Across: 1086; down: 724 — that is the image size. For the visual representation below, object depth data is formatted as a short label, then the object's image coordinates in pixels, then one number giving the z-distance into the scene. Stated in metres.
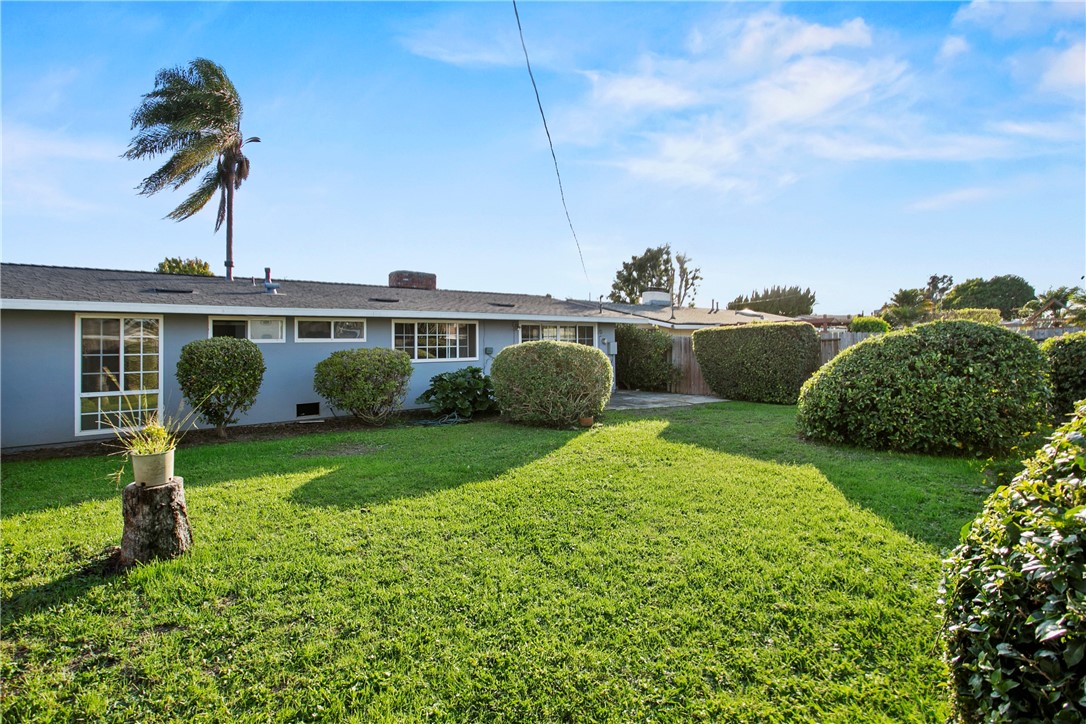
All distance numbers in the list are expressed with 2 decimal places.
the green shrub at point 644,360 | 15.98
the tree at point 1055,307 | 17.02
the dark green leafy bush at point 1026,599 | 1.40
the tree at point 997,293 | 40.83
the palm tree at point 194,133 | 15.20
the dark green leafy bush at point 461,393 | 10.70
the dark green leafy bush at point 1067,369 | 7.72
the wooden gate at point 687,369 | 15.41
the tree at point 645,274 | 42.34
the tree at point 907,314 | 22.09
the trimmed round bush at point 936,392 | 6.60
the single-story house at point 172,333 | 7.95
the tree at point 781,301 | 41.53
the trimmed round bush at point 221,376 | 8.23
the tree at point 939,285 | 40.59
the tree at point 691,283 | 40.69
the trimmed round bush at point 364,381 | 9.70
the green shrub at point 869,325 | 17.23
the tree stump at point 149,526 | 3.68
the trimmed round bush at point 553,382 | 9.52
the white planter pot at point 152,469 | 3.69
